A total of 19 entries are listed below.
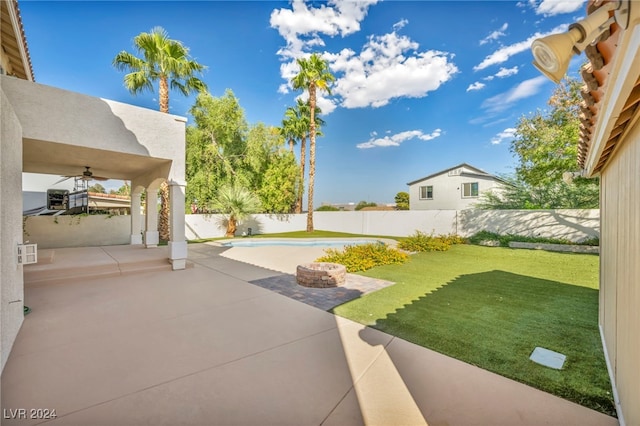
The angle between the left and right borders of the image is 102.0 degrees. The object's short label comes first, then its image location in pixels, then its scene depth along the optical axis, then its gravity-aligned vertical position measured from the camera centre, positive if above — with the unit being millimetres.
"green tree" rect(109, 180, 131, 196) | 31156 +2941
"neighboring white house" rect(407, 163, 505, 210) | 20734 +2091
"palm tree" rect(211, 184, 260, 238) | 16953 +579
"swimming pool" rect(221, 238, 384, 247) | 14969 -1812
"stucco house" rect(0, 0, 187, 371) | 3373 +1671
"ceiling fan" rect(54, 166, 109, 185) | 9492 +1423
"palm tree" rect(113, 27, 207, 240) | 12164 +7203
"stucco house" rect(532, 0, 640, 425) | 1267 +573
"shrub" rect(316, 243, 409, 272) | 8284 -1575
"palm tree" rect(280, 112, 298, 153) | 23281 +7702
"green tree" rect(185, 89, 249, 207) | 18328 +4894
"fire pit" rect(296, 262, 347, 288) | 6199 -1563
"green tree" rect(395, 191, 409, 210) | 31986 +1621
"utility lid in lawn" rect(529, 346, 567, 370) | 2984 -1757
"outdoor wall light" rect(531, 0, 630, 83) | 1189 +819
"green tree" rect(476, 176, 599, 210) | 13250 +931
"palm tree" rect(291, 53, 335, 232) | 17984 +9337
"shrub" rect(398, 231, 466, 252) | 11938 -1508
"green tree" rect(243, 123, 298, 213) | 19984 +3290
